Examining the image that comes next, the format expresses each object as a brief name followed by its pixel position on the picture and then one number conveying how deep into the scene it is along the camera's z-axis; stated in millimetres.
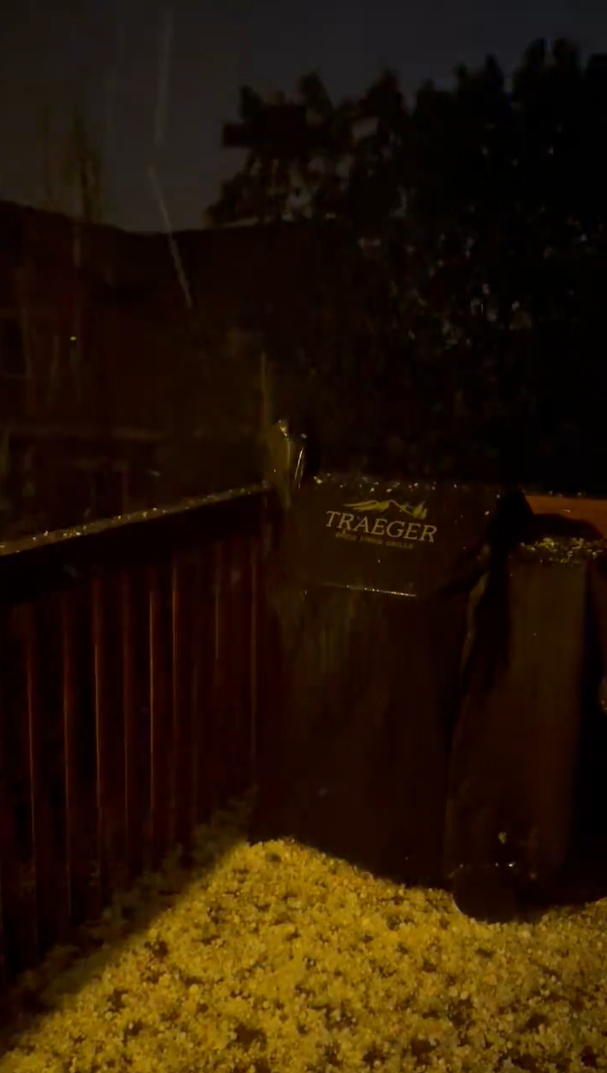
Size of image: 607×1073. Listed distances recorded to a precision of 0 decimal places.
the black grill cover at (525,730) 2379
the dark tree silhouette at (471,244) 4352
